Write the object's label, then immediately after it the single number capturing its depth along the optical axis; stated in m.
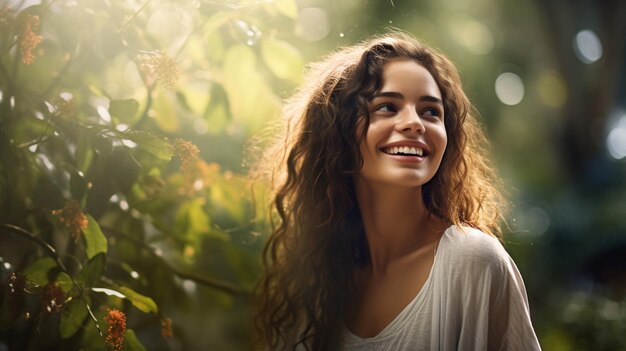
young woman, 2.05
